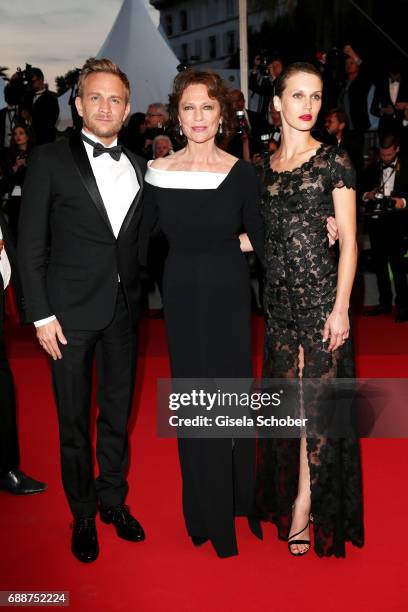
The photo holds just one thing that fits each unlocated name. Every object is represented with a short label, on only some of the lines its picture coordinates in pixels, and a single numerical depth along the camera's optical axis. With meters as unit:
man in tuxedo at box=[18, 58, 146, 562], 2.63
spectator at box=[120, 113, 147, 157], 7.84
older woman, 2.71
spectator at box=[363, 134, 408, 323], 6.80
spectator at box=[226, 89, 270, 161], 7.41
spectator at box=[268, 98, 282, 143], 7.41
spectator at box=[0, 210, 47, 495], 3.26
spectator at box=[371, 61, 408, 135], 7.86
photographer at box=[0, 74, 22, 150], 9.30
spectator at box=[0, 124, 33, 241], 7.30
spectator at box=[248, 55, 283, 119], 7.78
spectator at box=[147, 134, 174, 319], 6.76
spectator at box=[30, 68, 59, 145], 8.75
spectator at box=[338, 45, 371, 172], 8.07
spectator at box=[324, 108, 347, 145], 6.94
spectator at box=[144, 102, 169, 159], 7.54
